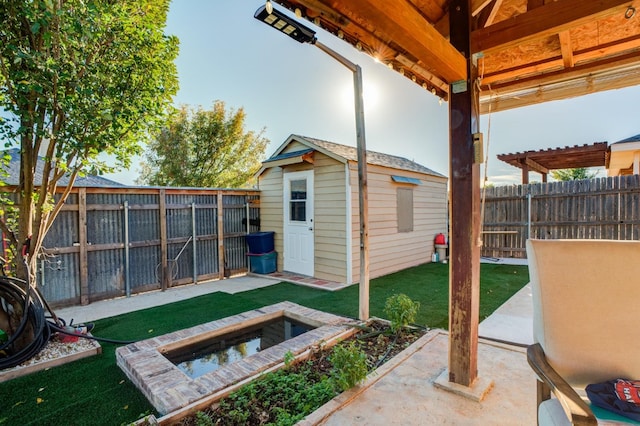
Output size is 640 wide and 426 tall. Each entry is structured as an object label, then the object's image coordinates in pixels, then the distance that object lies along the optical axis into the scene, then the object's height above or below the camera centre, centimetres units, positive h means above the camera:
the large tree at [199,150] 1259 +234
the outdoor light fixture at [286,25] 253 +158
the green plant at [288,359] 271 -134
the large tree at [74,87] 285 +121
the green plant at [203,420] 203 -139
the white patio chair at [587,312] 145 -52
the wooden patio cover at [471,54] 177 +110
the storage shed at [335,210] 597 -10
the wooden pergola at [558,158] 796 +133
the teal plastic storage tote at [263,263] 696 -126
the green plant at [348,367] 227 -119
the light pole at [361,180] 361 +30
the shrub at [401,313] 333 -115
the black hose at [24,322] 293 -112
